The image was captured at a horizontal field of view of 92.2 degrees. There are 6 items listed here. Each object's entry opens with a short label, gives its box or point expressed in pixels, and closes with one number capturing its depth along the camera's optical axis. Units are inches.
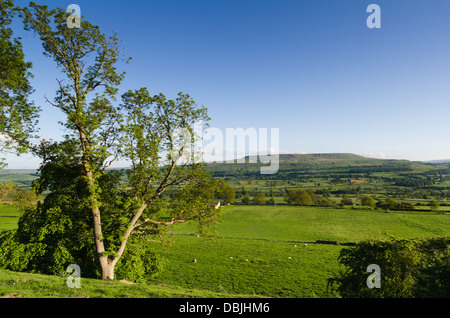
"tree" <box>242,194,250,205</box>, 5096.5
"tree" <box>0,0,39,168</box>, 514.0
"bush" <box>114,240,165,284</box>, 720.3
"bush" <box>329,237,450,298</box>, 448.5
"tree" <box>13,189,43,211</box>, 2508.0
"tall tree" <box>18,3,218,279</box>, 610.2
